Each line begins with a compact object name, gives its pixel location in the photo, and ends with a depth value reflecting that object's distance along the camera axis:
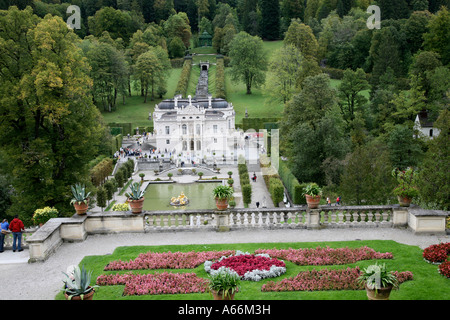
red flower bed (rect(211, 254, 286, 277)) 15.33
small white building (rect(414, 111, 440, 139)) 60.19
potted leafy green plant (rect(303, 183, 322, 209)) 19.58
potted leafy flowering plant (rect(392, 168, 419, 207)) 19.44
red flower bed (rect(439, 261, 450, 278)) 14.43
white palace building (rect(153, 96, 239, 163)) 77.25
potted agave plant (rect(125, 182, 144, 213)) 19.91
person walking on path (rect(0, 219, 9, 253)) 18.70
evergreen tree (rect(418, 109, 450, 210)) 23.41
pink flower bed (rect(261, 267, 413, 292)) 14.05
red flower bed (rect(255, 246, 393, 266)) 16.08
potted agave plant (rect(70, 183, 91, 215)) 19.59
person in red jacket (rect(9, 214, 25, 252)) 18.47
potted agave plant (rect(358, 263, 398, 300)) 11.80
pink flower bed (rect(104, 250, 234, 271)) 16.19
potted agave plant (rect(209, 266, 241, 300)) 11.84
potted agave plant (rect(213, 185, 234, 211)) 19.48
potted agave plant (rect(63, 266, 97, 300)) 12.19
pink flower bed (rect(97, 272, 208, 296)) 14.34
